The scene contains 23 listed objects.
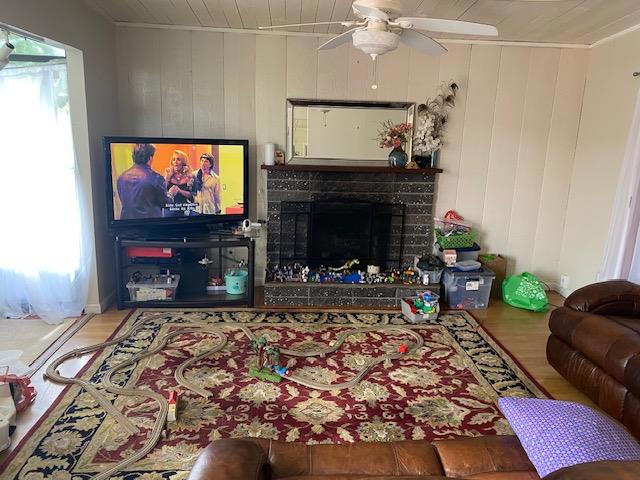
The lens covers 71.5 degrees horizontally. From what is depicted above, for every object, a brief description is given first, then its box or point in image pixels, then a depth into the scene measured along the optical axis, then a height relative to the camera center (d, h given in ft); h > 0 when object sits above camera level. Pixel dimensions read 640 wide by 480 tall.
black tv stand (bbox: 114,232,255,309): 12.10 -3.19
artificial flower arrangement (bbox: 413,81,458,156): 13.42 +1.18
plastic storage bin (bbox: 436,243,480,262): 13.93 -2.88
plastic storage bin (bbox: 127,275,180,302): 12.33 -3.89
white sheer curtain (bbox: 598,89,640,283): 10.73 -1.35
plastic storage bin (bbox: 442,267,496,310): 13.05 -3.71
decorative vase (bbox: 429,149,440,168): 13.74 +0.02
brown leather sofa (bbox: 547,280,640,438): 7.38 -3.22
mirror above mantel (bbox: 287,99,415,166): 13.47 +0.81
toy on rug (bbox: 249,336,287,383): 8.96 -4.30
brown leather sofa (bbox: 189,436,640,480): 4.12 -3.11
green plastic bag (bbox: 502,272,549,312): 13.15 -3.88
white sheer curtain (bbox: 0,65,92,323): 10.47 -1.42
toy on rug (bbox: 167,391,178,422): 7.49 -4.32
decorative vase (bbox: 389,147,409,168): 13.38 -0.01
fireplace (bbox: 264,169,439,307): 13.73 -1.88
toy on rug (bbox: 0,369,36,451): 6.69 -4.20
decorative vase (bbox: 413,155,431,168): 13.79 -0.05
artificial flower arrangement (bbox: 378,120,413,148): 13.33 +0.69
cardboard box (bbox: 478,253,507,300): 14.34 -3.38
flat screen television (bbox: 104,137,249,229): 11.93 -0.85
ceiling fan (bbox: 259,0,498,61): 7.14 +2.25
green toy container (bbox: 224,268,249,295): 13.19 -3.82
